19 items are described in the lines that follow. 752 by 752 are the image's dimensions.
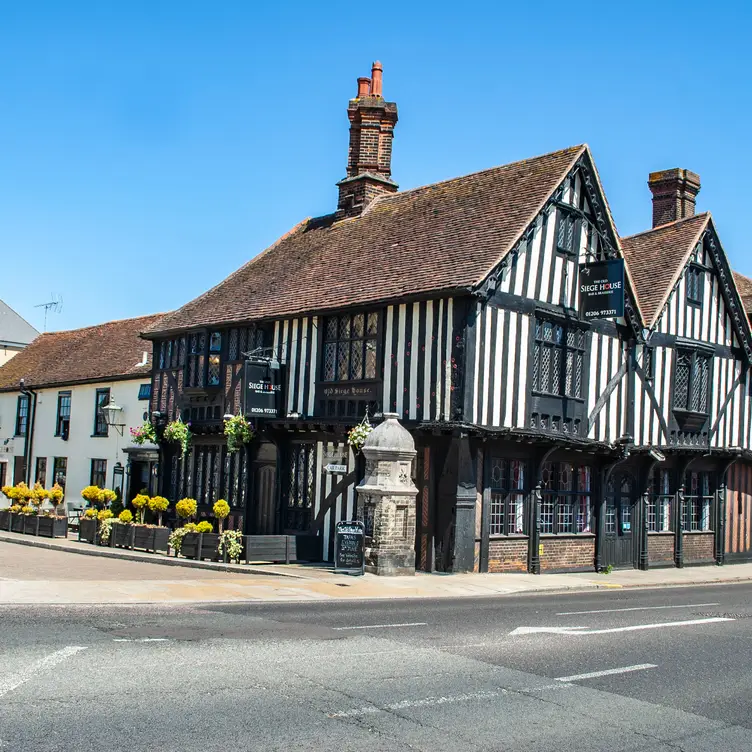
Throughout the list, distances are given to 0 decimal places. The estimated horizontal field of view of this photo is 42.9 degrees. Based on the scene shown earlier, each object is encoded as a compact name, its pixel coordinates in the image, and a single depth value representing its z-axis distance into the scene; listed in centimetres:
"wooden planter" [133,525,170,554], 2202
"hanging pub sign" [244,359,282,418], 2275
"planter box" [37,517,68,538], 2567
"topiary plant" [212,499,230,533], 2188
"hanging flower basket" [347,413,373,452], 2005
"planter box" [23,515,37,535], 2638
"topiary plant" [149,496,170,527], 2391
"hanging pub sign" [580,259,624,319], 2145
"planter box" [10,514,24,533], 2705
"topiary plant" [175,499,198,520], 2256
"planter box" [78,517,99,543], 2416
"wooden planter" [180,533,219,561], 2044
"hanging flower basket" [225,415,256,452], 2330
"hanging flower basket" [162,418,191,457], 2555
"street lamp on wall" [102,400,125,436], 3050
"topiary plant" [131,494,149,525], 2425
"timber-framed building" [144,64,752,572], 2000
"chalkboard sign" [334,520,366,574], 1848
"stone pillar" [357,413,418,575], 1870
